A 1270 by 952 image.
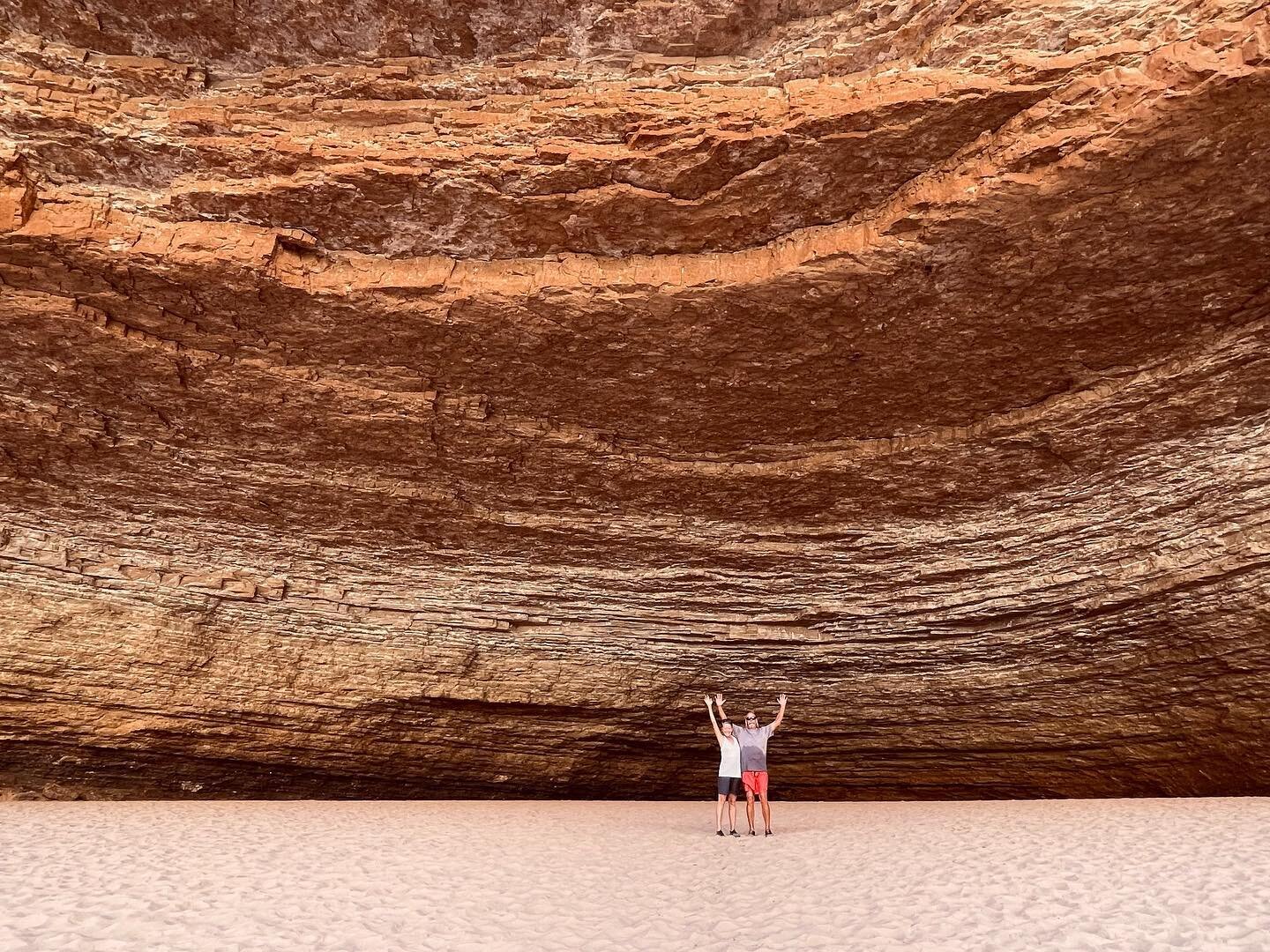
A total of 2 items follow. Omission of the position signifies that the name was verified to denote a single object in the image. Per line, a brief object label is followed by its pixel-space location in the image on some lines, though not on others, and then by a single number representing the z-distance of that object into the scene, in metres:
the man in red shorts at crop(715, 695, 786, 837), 8.45
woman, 8.49
